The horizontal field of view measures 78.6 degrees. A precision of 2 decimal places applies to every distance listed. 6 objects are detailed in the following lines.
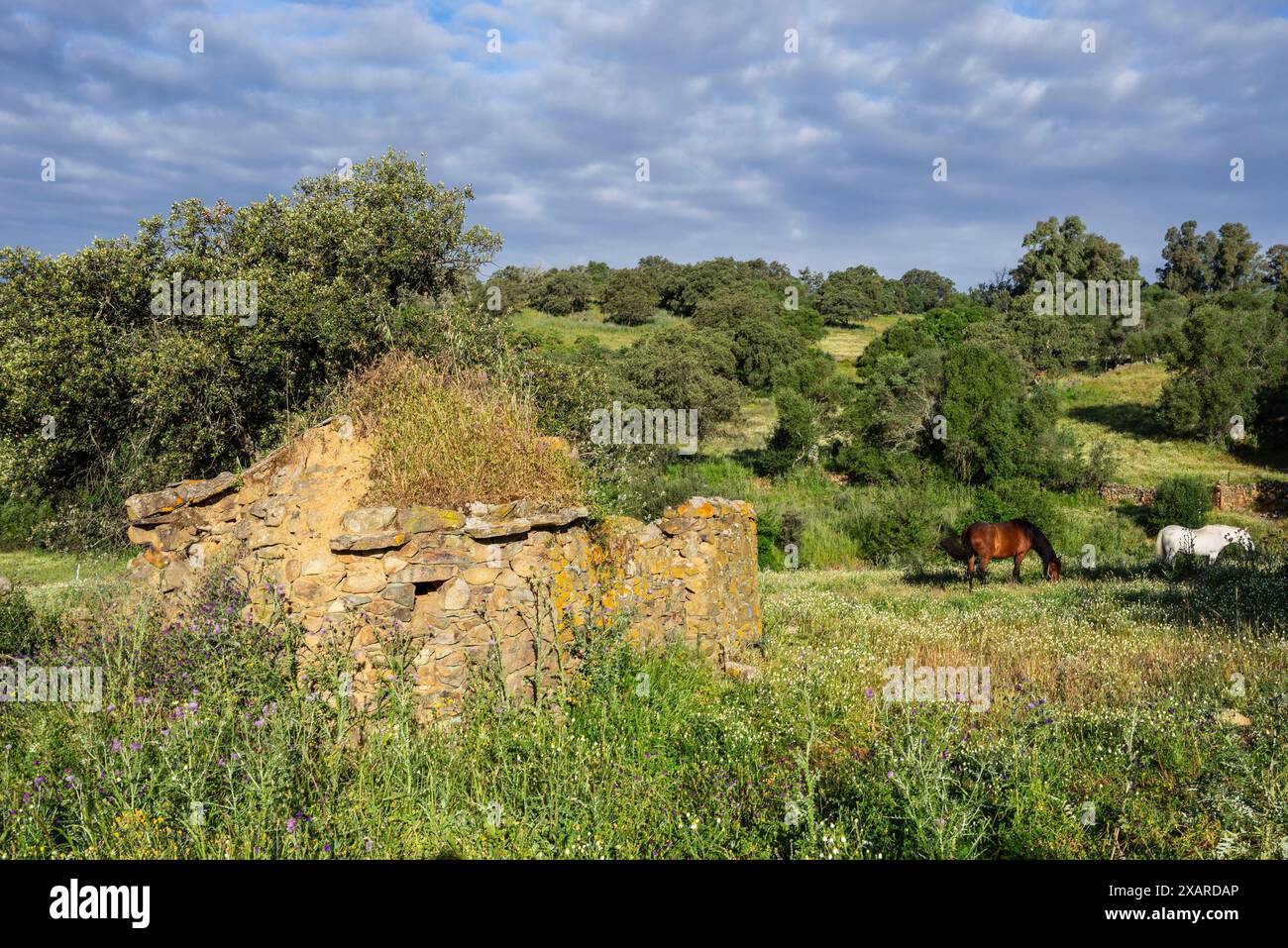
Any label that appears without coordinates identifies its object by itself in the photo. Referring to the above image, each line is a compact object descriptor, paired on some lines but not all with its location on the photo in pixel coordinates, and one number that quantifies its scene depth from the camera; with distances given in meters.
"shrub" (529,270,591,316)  73.50
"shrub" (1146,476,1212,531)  28.25
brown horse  16.77
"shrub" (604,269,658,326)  70.12
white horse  21.06
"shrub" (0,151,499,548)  14.26
